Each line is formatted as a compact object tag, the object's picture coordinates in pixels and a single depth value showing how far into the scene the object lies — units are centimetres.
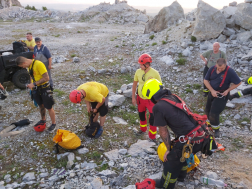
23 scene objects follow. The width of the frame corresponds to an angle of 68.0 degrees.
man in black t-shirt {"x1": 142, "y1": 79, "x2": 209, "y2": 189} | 263
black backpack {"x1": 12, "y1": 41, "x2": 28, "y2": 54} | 678
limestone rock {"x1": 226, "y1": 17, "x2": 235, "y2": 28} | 978
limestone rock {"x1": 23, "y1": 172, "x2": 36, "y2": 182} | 346
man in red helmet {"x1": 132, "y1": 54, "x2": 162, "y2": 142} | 411
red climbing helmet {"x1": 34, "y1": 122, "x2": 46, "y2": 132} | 455
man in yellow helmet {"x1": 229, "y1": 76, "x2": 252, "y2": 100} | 614
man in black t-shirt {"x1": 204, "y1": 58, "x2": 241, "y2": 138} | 411
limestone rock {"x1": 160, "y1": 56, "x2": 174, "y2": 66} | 915
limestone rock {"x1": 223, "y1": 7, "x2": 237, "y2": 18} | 1001
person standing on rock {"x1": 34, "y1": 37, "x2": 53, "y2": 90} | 604
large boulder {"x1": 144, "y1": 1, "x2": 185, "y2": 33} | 1366
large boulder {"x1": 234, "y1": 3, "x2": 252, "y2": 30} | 941
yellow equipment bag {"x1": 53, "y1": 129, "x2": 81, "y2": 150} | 390
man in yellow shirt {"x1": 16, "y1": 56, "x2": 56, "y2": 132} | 407
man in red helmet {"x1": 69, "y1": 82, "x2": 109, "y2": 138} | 357
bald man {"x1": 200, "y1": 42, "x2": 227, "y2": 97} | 581
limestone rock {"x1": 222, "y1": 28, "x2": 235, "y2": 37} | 962
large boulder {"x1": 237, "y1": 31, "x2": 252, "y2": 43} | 908
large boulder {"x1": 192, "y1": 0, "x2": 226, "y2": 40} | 967
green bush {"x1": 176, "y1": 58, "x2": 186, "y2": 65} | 888
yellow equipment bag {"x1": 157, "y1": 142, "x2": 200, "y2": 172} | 327
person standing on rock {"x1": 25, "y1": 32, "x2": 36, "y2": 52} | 742
